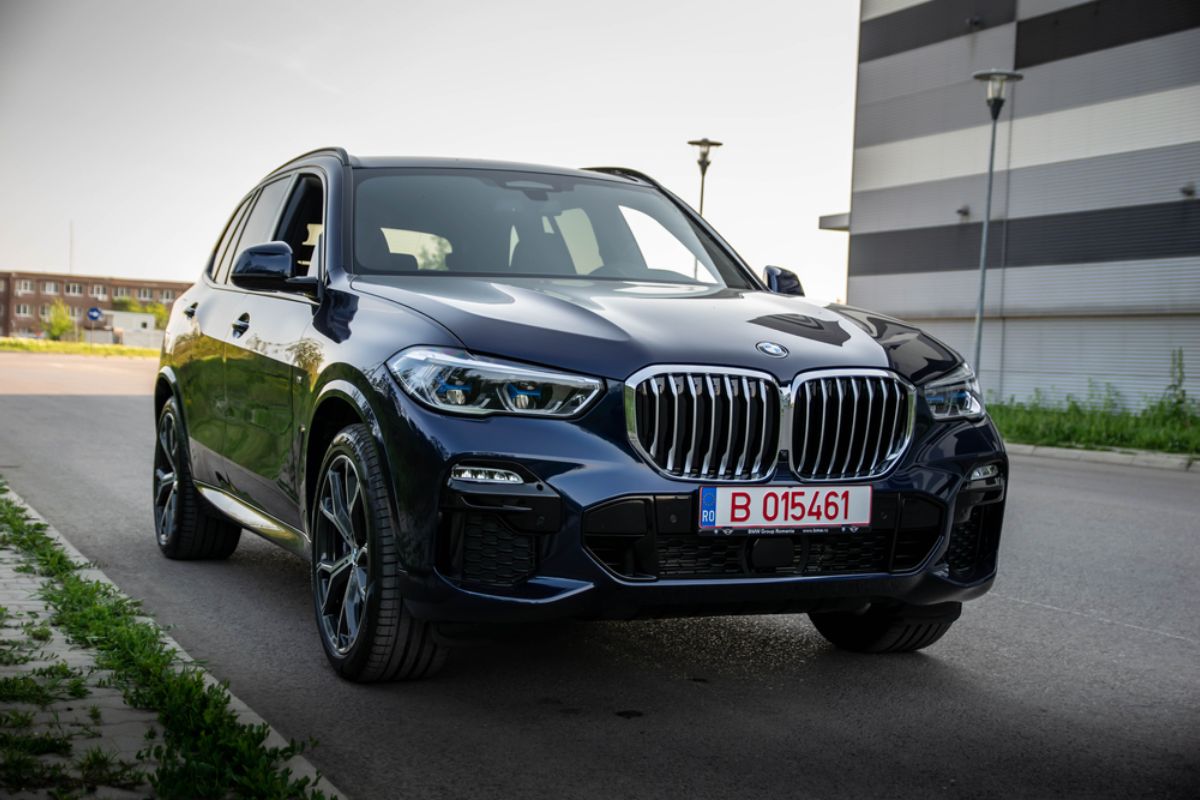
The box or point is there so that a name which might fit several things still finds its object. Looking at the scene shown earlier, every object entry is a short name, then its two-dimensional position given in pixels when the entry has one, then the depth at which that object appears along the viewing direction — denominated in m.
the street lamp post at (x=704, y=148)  26.20
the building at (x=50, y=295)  169.25
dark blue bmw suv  3.91
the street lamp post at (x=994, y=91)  21.16
